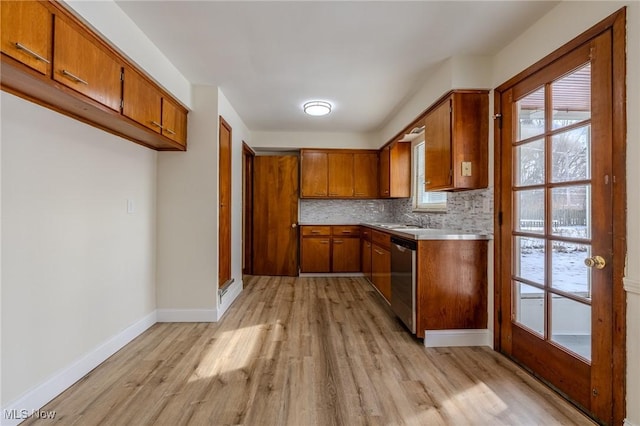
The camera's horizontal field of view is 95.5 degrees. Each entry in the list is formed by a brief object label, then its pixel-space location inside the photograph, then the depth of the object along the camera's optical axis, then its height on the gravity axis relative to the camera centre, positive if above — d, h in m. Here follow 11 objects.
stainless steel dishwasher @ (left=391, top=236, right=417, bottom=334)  2.49 -0.64
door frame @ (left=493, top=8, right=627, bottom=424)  1.43 +0.05
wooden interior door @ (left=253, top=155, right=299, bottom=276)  5.04 -0.17
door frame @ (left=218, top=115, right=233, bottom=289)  3.17 +0.00
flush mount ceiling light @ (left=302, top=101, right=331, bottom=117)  3.41 +1.24
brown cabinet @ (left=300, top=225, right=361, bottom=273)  4.96 -0.66
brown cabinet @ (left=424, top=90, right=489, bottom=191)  2.47 +0.63
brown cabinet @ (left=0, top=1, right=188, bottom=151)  1.26 +0.75
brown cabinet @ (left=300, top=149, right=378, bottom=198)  5.01 +0.67
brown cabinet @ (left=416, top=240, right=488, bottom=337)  2.43 -0.61
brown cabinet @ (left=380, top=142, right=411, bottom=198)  4.48 +0.64
